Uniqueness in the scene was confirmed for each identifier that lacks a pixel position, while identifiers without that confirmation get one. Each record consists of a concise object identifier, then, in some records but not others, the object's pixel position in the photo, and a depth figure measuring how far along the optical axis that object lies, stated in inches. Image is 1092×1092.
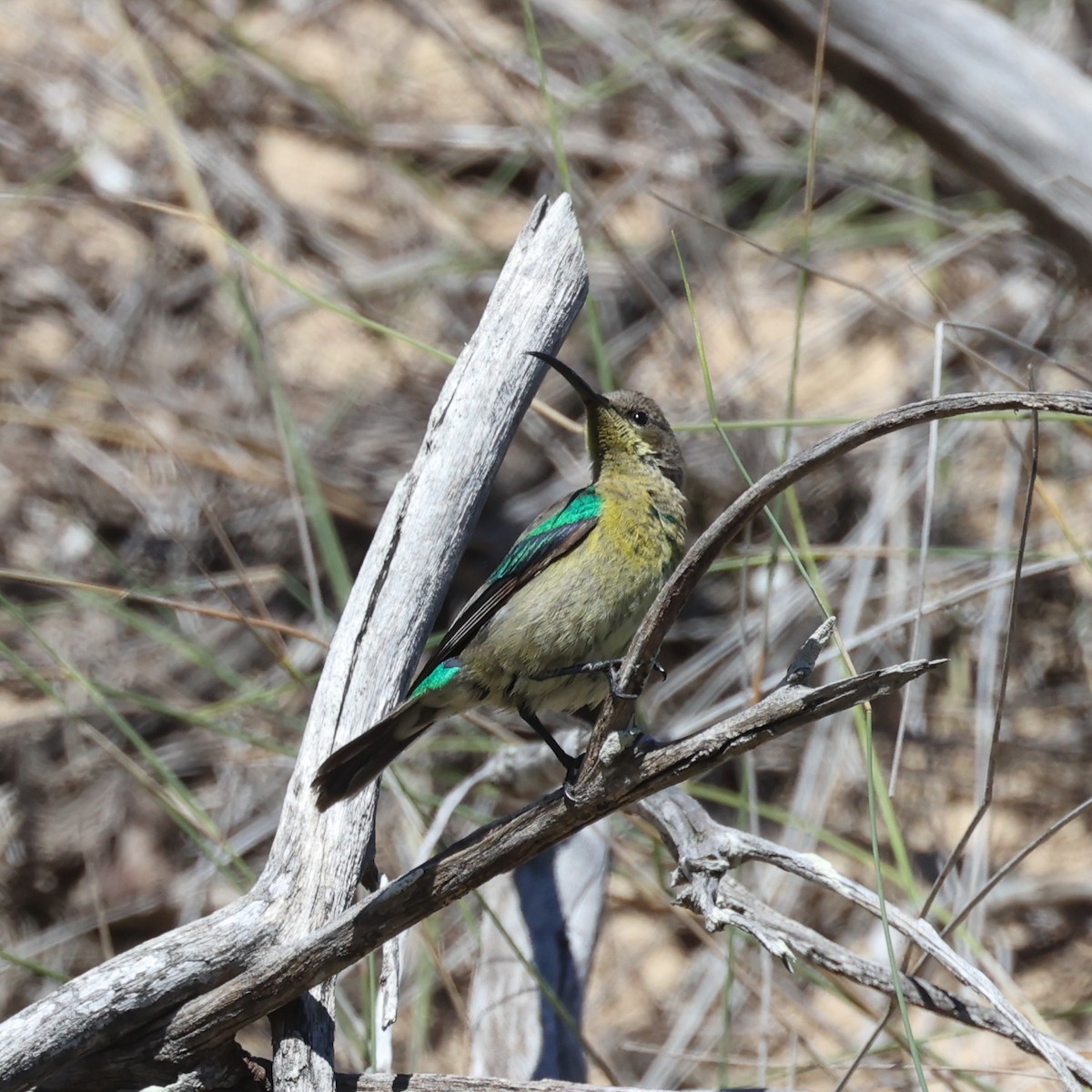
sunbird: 229.5
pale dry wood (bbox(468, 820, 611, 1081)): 266.7
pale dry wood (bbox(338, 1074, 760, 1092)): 180.4
